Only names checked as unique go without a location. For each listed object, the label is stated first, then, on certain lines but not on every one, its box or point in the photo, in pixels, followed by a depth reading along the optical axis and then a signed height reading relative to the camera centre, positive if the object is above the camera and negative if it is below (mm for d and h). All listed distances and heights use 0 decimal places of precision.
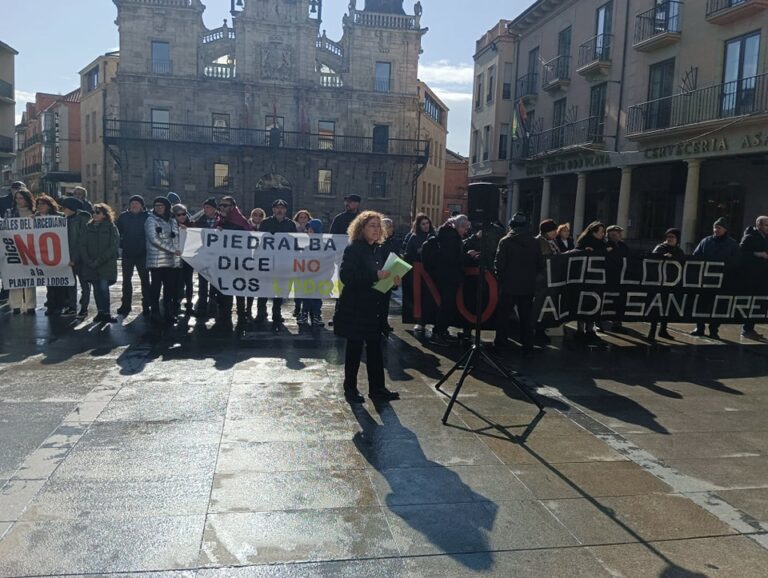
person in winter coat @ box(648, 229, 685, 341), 10133 -376
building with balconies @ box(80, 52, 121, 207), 50062 +6241
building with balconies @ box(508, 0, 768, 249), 19172 +3928
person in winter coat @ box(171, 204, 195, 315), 10500 -1113
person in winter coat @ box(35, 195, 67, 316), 10367 -1463
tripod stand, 6098 -1362
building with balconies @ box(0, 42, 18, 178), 44312 +6519
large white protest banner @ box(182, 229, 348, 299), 10180 -809
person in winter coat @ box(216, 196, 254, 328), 10336 -292
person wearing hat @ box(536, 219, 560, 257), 9602 -247
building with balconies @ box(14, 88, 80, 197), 67000 +5620
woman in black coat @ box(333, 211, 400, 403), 6117 -758
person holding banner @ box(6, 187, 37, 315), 10438 -1435
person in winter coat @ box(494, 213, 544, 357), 8570 -624
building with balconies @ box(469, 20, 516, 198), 34844 +6420
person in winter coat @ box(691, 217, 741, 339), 10375 -325
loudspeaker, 6668 +162
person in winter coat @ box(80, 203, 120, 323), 10195 -814
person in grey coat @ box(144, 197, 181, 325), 10062 -761
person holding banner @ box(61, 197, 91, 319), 10328 -544
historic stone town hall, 43406 +6895
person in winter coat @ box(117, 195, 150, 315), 10391 -625
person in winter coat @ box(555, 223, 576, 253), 10719 -264
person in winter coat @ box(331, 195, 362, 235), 10249 -89
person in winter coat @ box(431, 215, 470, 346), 9211 -684
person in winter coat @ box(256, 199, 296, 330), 10406 -232
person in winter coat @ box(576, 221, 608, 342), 9586 -298
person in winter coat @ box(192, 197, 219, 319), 10852 -1345
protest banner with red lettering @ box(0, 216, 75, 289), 10312 -838
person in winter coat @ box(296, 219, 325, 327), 10570 -1581
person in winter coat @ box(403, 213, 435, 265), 9977 -302
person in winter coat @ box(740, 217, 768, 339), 10188 -358
